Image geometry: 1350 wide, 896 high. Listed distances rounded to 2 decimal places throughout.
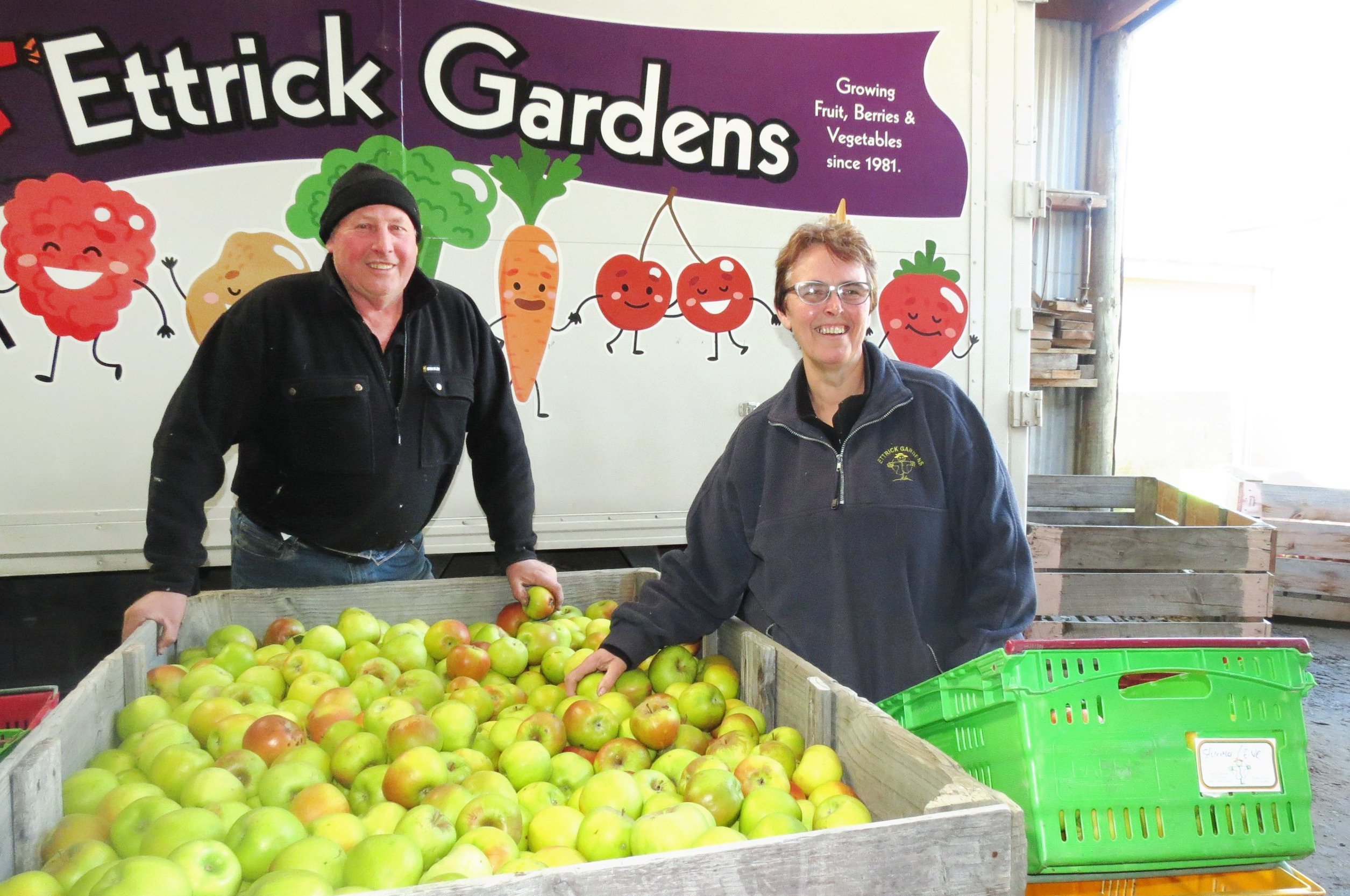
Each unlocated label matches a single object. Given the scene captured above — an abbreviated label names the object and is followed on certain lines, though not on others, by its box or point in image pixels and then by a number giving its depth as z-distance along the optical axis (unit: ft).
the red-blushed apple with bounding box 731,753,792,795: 5.55
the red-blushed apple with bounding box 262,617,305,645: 8.09
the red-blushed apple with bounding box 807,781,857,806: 5.38
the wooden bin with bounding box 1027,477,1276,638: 14.97
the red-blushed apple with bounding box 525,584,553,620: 8.59
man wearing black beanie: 8.05
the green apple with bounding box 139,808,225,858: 4.66
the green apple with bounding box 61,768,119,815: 5.25
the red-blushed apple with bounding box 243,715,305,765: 5.93
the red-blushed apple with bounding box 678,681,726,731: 6.82
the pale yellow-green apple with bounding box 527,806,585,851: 5.16
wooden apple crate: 3.93
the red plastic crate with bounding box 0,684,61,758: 7.04
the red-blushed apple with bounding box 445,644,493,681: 7.50
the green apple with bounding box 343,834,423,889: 4.39
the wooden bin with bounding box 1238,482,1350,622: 20.10
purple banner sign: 10.64
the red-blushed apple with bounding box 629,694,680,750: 6.53
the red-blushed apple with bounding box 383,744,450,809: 5.54
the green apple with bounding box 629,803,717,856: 4.75
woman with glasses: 6.93
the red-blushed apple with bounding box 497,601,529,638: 8.63
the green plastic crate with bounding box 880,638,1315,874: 4.38
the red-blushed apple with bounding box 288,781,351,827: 5.18
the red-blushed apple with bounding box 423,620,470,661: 7.92
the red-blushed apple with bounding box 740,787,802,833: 5.16
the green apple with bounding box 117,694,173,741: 6.39
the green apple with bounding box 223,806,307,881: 4.66
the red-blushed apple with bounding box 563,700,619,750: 6.61
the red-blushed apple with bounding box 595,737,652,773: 6.28
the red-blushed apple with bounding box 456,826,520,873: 4.80
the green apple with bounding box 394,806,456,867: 4.82
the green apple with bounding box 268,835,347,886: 4.52
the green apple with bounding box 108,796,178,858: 4.89
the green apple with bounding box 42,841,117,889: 4.47
